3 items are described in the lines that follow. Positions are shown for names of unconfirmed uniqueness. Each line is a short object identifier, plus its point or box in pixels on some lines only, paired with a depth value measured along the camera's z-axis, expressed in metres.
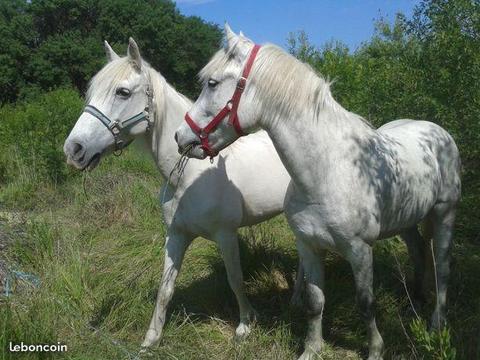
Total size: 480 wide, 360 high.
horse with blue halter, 3.05
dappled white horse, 2.60
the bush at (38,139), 7.27
